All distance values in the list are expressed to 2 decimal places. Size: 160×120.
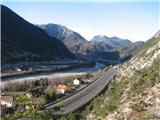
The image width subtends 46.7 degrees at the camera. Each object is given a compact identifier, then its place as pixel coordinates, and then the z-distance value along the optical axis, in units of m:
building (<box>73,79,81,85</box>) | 69.25
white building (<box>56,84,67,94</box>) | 56.80
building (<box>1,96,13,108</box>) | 44.14
